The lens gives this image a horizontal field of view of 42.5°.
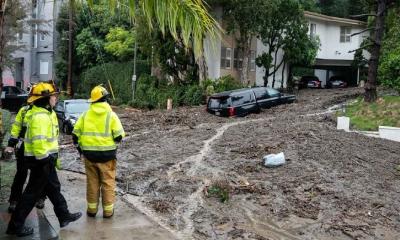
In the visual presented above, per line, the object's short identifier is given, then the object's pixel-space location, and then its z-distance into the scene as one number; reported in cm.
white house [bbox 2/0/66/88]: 4494
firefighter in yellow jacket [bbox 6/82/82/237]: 559
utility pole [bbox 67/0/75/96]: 3599
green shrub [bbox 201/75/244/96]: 2841
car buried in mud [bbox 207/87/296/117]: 2131
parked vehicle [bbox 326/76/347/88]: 4531
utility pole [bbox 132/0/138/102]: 3278
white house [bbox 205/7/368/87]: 3359
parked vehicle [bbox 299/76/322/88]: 4396
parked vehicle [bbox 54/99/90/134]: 1820
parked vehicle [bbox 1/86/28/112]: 2820
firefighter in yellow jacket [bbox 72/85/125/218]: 666
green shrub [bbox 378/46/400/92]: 2086
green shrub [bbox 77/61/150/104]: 3600
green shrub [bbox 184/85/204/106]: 2833
